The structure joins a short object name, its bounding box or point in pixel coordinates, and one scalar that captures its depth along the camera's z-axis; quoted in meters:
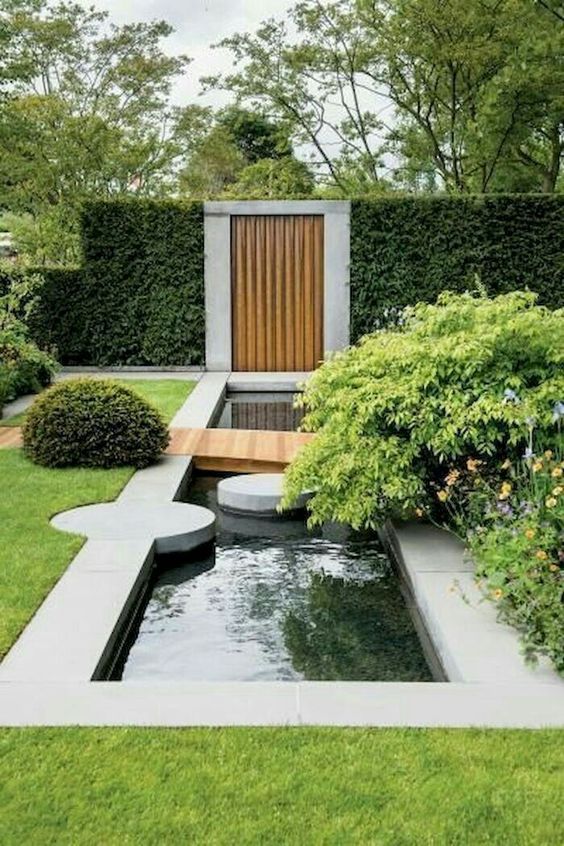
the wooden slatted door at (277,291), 13.98
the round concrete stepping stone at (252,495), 6.47
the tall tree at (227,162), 21.95
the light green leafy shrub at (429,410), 5.12
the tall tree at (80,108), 18.52
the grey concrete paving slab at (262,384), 12.72
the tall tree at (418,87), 16.59
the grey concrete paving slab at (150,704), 3.15
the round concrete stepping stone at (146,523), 5.45
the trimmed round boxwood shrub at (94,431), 7.21
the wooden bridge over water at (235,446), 7.78
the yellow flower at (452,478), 4.84
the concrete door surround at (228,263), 13.82
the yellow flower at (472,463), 4.76
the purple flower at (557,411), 4.46
